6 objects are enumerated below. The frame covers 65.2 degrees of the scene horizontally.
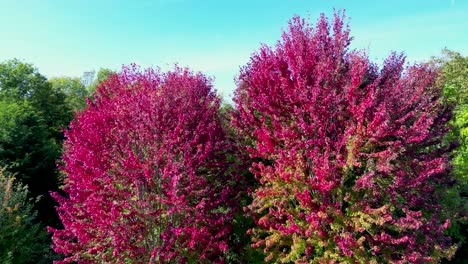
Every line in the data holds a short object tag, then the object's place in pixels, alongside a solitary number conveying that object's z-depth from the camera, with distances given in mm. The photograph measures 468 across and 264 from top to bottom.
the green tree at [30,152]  16281
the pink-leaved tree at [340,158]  5859
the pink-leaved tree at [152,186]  6316
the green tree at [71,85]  41869
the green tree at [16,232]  9828
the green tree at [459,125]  8838
